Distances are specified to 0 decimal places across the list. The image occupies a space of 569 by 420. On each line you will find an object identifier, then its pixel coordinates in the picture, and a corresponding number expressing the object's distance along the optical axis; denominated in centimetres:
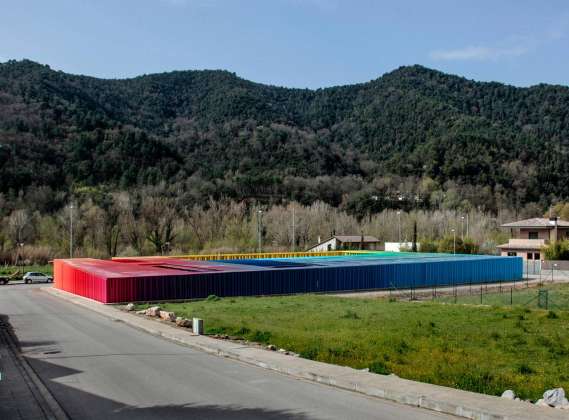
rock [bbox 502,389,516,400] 1392
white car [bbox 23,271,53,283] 6850
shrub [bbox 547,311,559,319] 2963
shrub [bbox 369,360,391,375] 1713
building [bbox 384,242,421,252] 10025
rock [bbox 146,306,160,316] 3278
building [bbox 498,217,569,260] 8456
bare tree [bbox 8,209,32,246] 9917
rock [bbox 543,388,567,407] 1323
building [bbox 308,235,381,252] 10800
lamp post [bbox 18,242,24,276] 9188
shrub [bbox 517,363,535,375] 1725
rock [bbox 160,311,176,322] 3058
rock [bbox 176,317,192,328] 2839
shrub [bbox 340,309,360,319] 3017
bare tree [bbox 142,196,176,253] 10775
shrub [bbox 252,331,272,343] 2336
